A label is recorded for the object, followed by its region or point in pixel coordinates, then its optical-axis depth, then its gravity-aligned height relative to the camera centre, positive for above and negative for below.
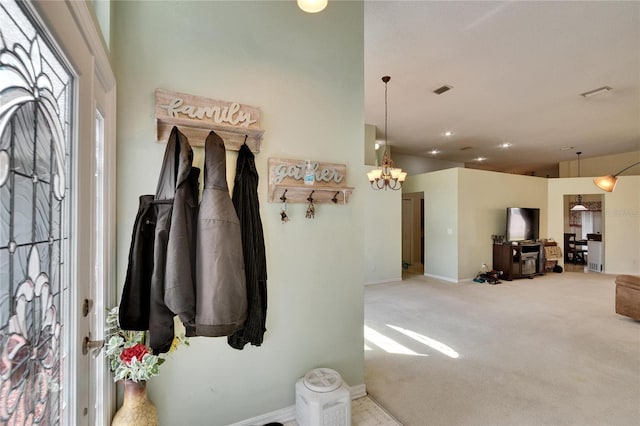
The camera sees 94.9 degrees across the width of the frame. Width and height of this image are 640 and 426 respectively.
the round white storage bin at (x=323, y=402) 1.69 -1.11
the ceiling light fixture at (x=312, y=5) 1.48 +1.06
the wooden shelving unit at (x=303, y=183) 1.88 +0.20
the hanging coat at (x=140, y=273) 1.35 -0.28
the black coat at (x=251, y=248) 1.64 -0.20
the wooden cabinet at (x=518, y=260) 6.37 -1.05
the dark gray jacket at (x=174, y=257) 1.26 -0.20
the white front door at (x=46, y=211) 0.65 +0.01
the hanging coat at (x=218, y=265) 1.27 -0.23
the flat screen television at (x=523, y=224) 6.75 -0.26
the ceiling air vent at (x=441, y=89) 4.24 +1.81
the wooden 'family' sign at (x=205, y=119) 1.60 +0.54
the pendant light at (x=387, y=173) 4.84 +0.66
